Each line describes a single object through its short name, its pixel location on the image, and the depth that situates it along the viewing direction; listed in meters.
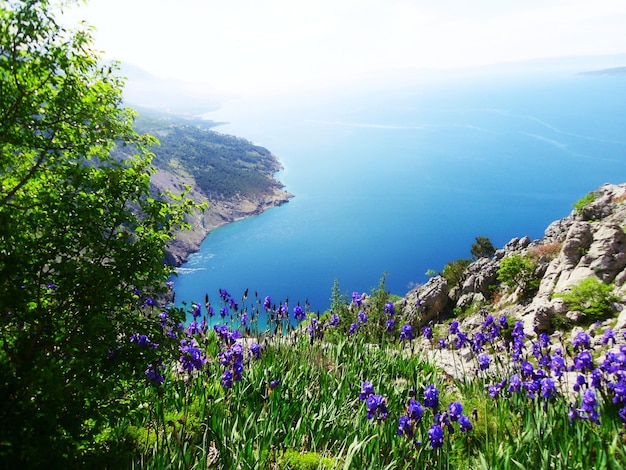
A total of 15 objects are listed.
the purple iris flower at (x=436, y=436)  4.52
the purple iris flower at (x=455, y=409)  4.86
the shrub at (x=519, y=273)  22.98
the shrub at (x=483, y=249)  53.72
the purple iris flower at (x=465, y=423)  4.80
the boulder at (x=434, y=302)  31.25
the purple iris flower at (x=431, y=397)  5.15
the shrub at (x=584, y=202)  26.93
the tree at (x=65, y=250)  3.90
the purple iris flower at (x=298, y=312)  9.05
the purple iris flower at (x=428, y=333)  8.92
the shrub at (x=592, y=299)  13.85
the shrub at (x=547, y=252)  24.23
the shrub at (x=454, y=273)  37.78
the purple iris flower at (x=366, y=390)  5.66
